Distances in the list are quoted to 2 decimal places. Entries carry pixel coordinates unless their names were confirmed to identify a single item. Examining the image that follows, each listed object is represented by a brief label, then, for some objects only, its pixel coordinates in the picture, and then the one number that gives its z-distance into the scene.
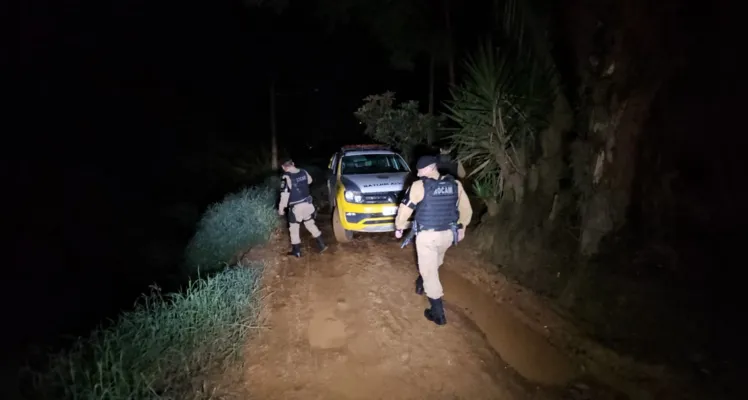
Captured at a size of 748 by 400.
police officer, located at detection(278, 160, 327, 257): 8.69
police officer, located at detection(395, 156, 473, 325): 5.75
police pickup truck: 8.95
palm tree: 7.80
